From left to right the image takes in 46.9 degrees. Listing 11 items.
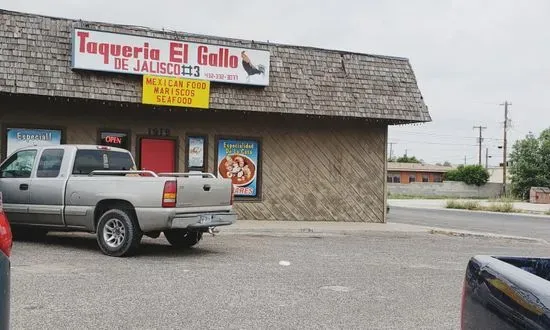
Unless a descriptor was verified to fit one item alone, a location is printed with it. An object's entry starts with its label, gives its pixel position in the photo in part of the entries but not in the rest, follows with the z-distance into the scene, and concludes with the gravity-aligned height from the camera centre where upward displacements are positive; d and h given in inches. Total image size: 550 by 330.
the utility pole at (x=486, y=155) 4838.8 +176.9
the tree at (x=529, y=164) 2242.9 +54.9
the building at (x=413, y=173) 3622.0 +20.6
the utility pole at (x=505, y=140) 2637.8 +164.9
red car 116.8 -20.4
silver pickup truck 410.0 -19.9
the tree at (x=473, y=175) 2832.2 +13.0
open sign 656.5 +29.9
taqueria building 601.9 +65.4
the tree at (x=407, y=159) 5059.1 +135.4
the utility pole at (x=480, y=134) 3905.0 +273.5
